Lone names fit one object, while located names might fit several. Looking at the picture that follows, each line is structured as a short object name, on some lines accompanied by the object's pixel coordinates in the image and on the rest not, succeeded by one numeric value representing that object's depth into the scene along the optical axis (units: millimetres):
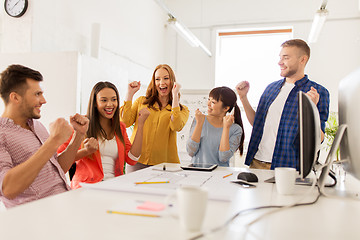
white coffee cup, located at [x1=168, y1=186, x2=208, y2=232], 655
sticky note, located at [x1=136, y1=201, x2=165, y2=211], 833
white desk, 674
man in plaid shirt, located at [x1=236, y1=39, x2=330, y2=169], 1973
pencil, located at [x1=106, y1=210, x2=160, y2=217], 793
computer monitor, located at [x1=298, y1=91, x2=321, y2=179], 1028
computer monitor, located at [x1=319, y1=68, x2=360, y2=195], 1060
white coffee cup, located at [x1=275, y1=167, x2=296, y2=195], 1071
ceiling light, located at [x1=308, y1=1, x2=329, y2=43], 3396
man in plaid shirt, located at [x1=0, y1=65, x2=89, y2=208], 1199
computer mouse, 1280
